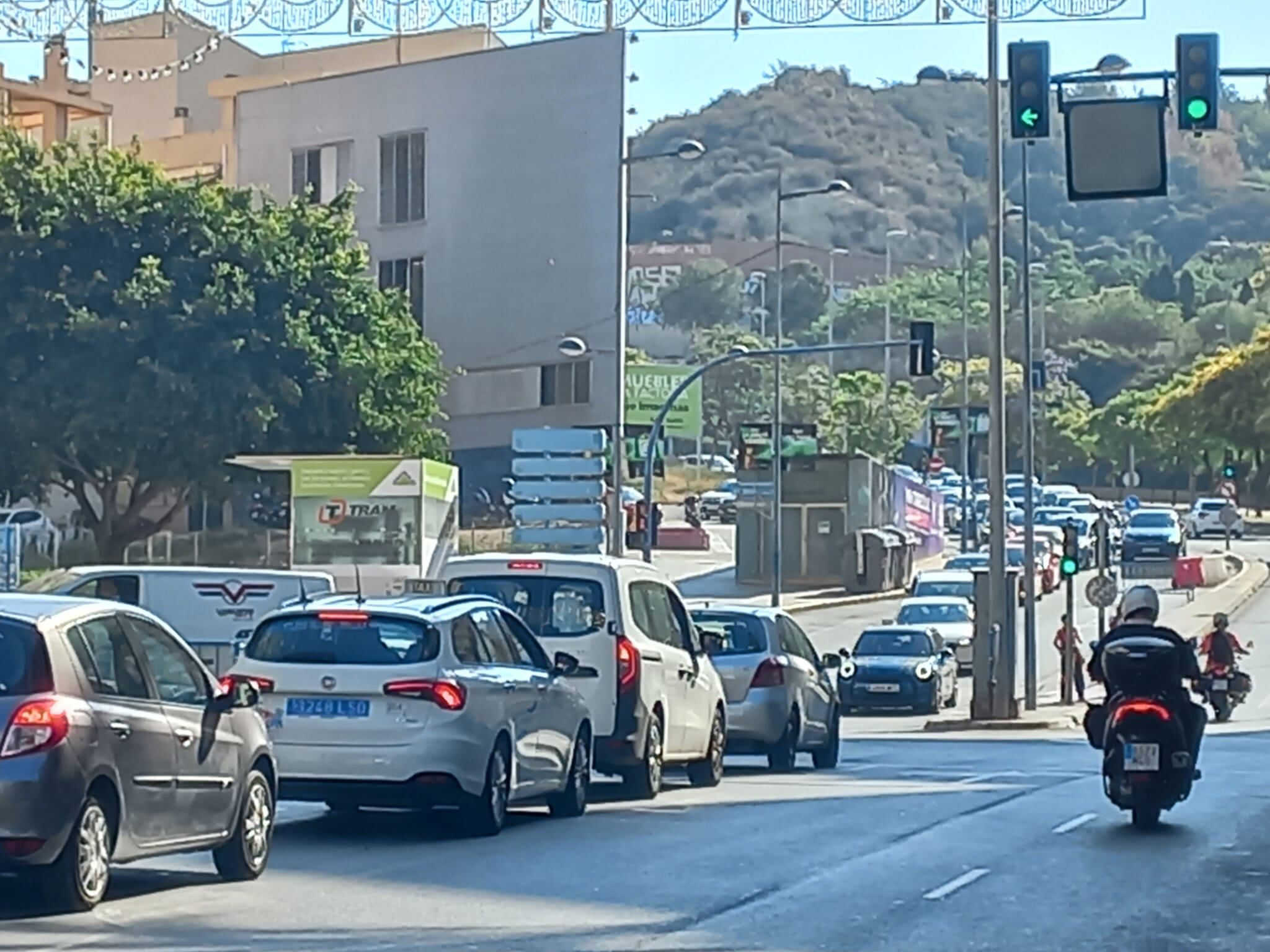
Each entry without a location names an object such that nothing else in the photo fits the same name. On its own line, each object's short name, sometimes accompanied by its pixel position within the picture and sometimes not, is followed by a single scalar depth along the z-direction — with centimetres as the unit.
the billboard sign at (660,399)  9644
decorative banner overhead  4488
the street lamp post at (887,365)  10035
